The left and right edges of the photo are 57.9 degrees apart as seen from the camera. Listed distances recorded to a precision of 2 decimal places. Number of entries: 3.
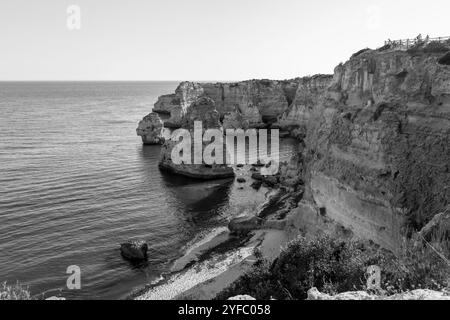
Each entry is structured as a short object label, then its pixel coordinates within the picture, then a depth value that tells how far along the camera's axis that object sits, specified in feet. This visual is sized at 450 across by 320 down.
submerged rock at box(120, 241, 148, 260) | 126.82
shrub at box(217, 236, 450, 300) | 54.95
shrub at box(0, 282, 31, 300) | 55.98
